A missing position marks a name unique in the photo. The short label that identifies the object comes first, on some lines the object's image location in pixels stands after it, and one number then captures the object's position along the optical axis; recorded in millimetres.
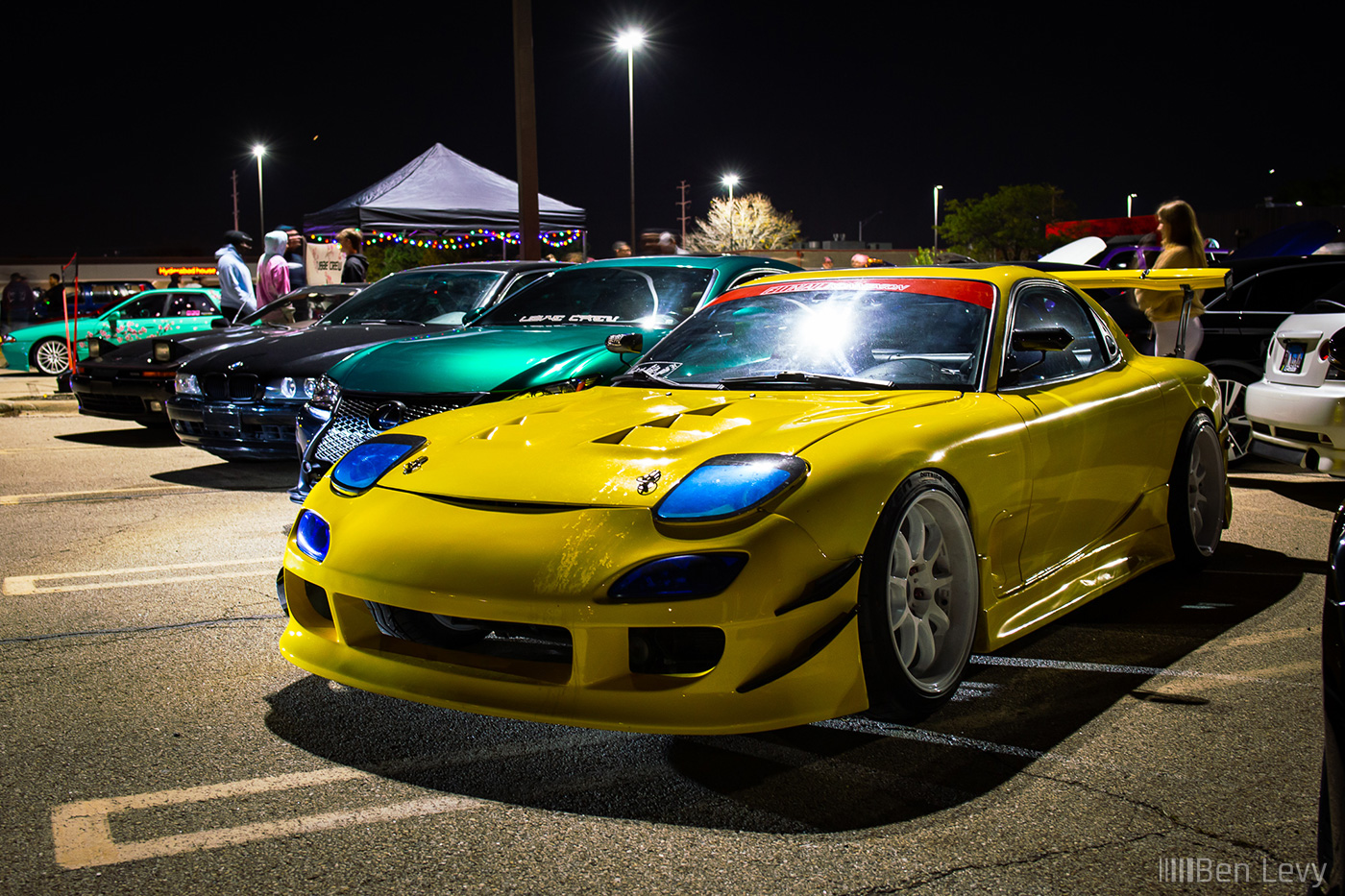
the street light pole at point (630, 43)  27641
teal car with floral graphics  16047
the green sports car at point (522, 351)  5773
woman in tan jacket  7781
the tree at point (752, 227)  97375
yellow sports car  2750
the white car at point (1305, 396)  6078
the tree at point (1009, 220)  68875
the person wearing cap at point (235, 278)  12500
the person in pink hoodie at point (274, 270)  12633
